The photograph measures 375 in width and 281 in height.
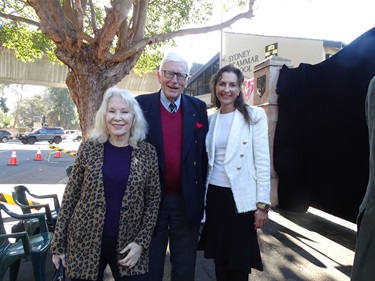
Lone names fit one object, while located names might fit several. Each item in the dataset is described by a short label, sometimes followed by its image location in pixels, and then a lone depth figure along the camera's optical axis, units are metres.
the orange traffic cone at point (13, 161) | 14.83
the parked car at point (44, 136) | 33.91
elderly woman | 2.00
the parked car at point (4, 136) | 38.44
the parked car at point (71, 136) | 44.41
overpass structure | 16.55
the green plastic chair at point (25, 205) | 3.75
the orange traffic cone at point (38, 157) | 17.30
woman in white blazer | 2.47
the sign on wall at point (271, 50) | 14.02
